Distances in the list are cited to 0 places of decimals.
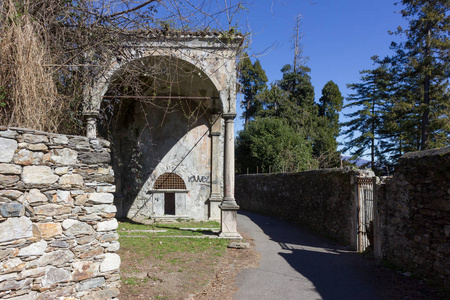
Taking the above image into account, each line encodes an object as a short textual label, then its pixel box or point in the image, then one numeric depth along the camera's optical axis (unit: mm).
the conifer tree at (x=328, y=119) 29458
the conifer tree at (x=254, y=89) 32031
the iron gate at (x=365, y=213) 8031
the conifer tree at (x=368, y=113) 26500
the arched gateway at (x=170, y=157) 12836
